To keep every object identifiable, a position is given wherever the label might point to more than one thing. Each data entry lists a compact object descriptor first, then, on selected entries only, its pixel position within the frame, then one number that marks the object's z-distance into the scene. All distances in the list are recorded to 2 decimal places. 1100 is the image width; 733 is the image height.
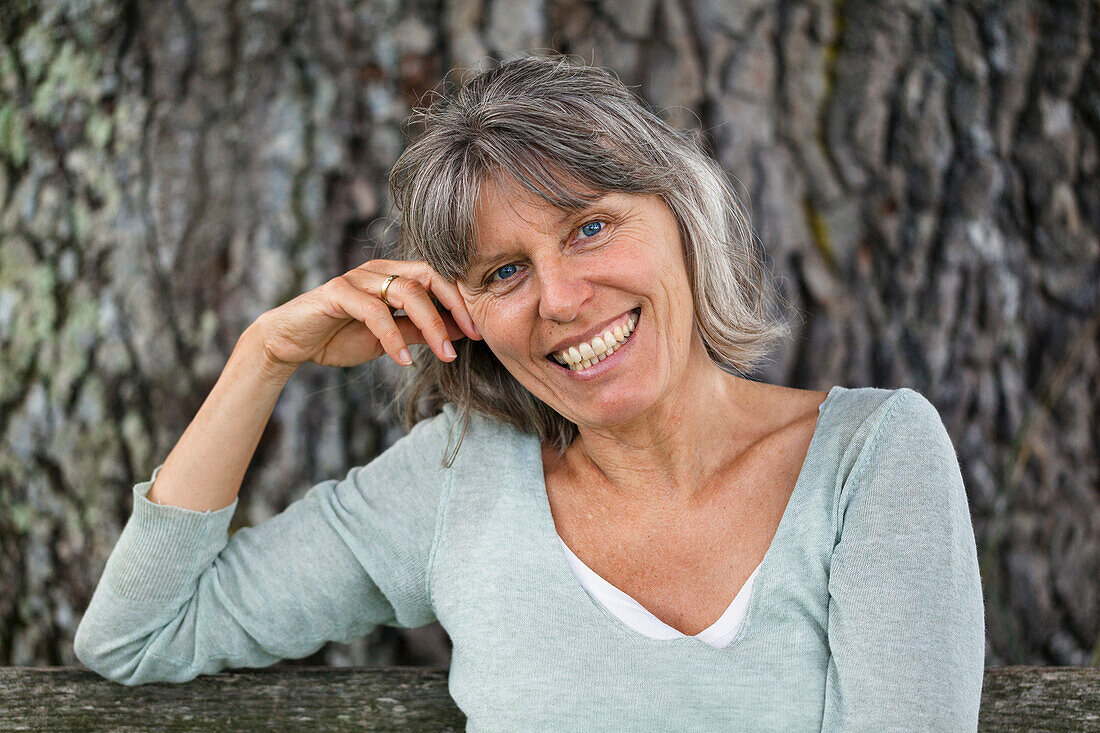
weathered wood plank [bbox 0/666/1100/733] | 1.32
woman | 1.26
